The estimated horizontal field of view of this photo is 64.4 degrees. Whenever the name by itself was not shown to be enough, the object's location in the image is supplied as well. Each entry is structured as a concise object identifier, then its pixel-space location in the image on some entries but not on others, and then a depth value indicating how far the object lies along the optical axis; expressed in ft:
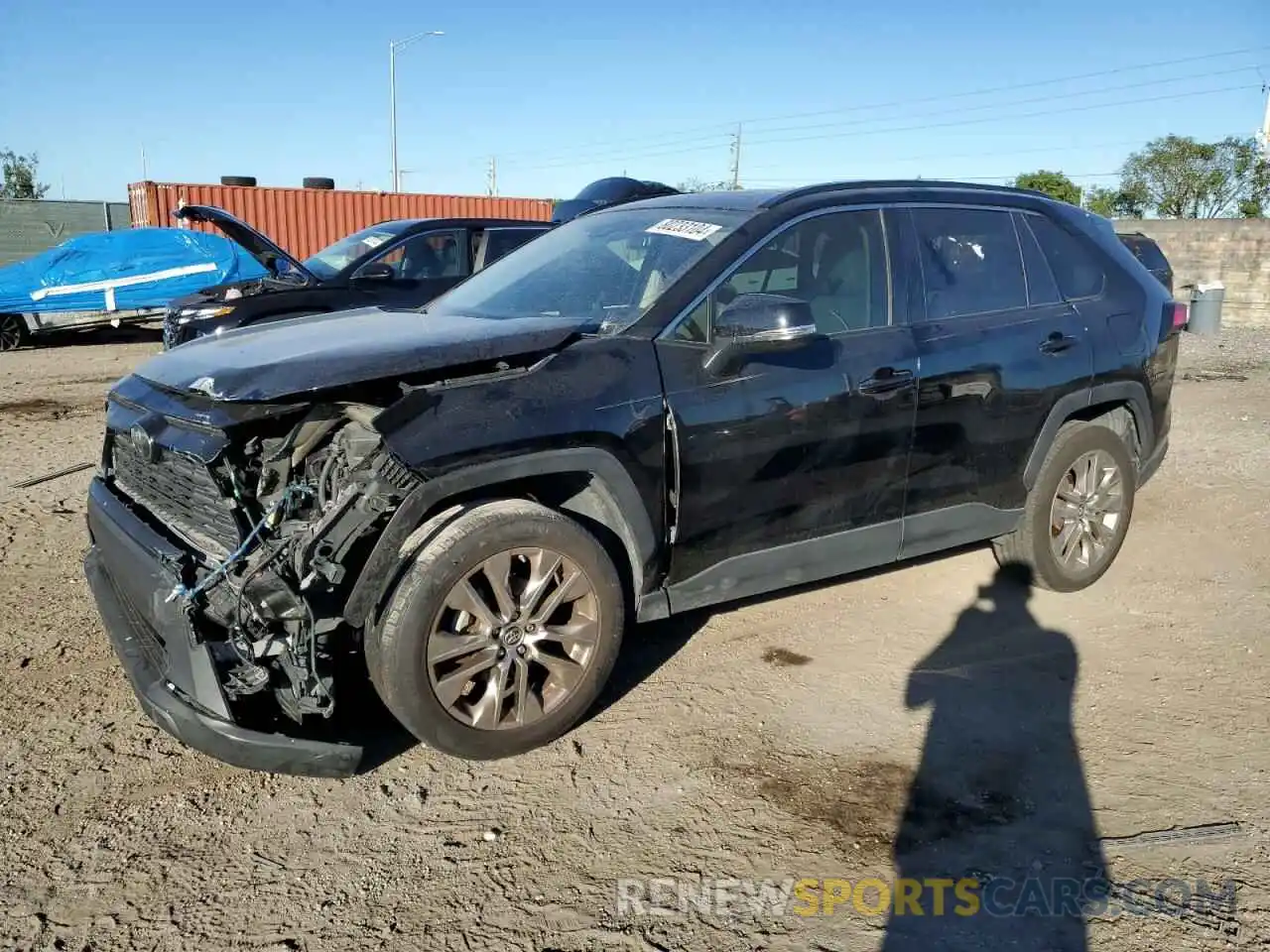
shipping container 64.49
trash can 54.70
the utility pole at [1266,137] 88.12
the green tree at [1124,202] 145.18
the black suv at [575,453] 10.07
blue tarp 46.52
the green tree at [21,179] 146.51
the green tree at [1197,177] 134.72
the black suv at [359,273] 29.63
